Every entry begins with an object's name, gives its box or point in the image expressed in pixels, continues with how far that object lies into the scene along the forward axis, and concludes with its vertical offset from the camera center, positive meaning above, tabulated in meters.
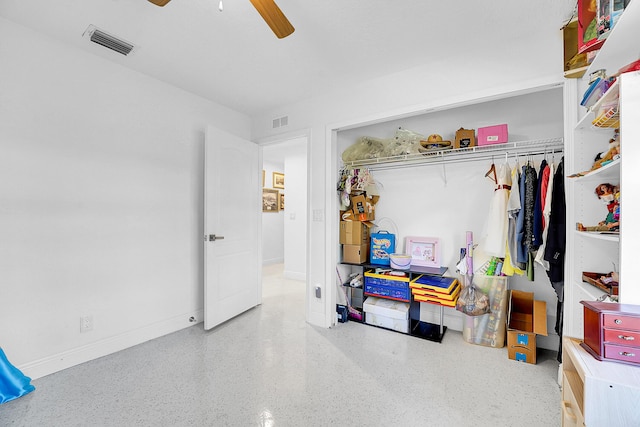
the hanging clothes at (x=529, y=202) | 2.12 +0.09
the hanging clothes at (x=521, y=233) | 2.16 -0.15
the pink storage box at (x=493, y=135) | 2.30 +0.67
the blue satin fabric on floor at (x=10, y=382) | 1.71 -1.07
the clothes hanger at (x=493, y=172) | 2.37 +0.36
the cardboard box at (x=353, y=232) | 2.90 -0.20
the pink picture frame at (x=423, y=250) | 2.79 -0.38
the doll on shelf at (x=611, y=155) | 1.29 +0.30
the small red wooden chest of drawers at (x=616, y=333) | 0.94 -0.42
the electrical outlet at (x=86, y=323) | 2.13 -0.86
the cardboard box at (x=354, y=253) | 2.90 -0.43
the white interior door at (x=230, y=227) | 2.71 -0.14
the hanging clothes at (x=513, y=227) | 2.21 -0.11
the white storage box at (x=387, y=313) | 2.65 -1.00
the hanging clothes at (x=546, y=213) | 1.98 +0.00
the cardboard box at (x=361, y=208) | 2.91 +0.06
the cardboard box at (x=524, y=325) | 2.13 -0.93
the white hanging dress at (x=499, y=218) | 2.25 -0.04
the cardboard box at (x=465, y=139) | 2.44 +0.68
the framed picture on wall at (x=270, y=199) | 6.10 +0.33
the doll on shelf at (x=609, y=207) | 1.40 +0.04
